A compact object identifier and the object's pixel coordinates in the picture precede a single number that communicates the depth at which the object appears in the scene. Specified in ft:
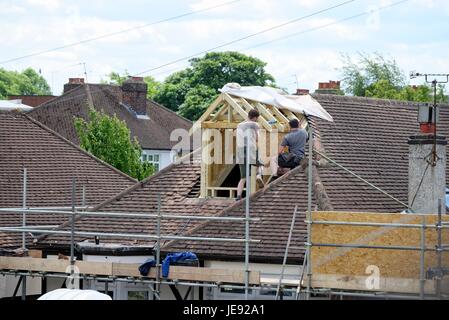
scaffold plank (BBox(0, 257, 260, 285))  76.13
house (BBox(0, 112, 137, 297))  120.88
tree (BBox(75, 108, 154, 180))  171.32
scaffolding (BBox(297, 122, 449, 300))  65.87
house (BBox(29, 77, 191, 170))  222.28
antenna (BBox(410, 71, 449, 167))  89.71
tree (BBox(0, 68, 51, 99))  491.31
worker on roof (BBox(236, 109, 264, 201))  82.84
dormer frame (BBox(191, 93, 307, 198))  92.22
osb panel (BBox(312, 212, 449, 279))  69.36
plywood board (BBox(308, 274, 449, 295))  66.59
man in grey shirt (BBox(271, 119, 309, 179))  86.84
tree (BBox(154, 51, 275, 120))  295.48
